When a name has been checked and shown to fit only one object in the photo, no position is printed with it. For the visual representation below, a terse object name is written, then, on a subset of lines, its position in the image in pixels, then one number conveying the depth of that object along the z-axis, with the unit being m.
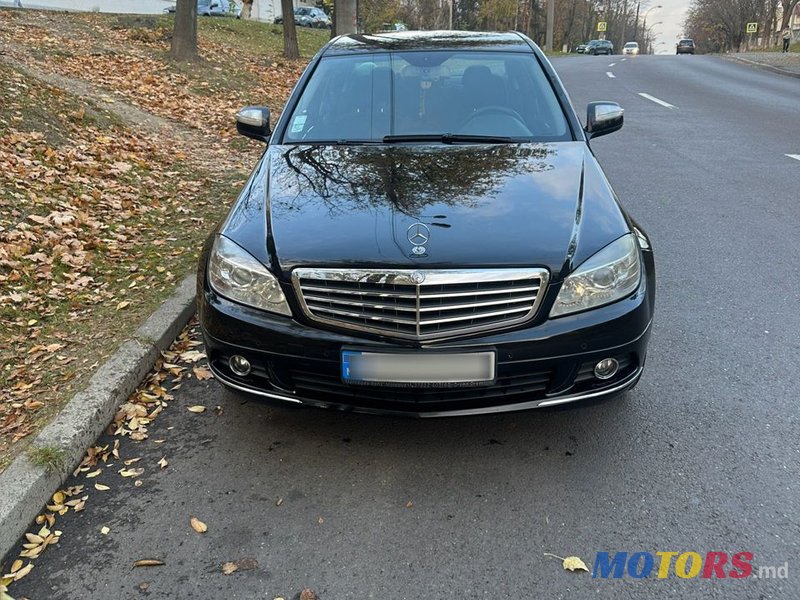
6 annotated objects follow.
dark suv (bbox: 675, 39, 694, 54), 58.47
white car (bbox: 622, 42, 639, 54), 62.99
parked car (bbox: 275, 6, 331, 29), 45.91
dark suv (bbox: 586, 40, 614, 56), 56.47
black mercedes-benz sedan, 2.55
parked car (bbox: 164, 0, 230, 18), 37.38
